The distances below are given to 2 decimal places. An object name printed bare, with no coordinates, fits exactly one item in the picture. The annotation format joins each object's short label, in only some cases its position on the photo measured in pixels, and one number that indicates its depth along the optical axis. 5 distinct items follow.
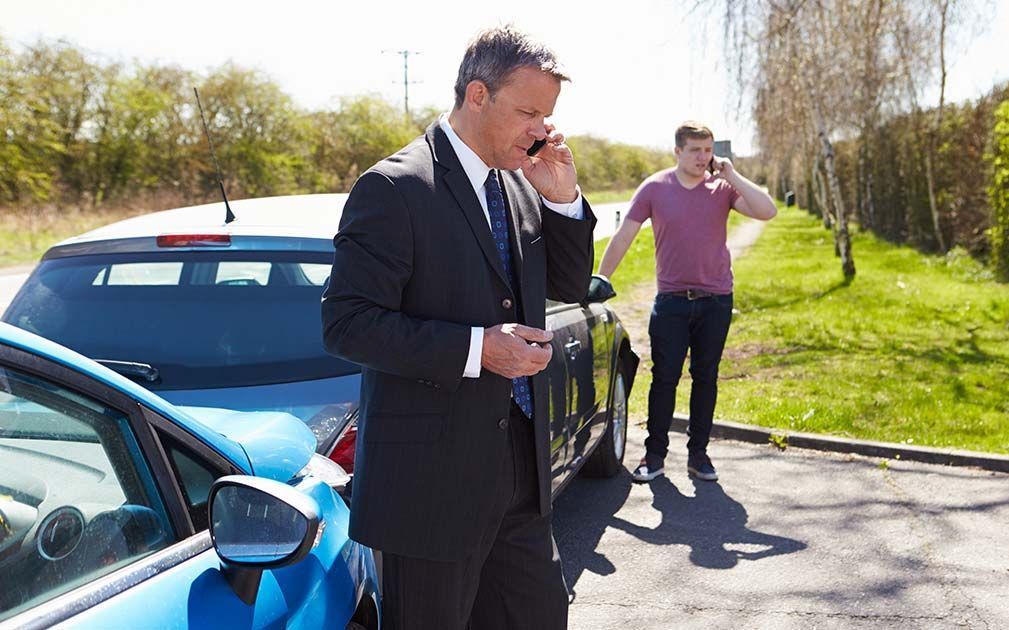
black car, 3.18
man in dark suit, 2.20
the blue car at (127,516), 1.63
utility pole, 58.50
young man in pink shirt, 5.44
